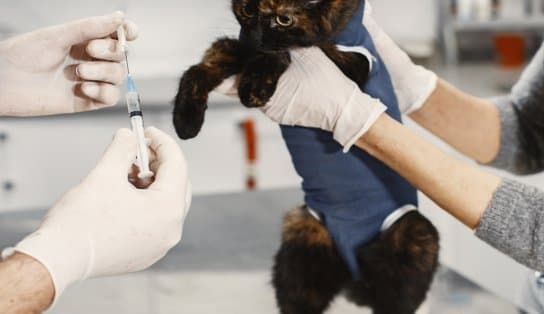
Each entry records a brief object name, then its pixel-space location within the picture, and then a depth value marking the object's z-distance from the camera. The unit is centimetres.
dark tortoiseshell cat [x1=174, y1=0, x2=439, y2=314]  104
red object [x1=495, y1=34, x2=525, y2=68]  402
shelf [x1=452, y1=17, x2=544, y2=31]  374
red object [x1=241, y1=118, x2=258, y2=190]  287
